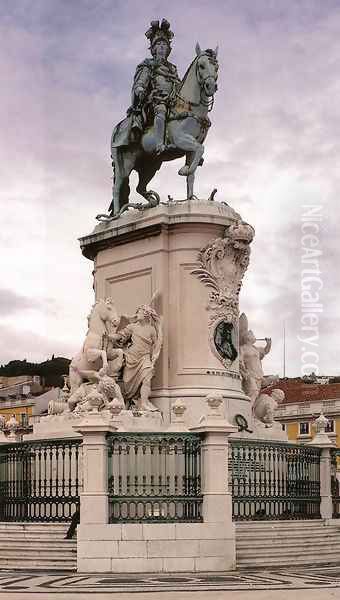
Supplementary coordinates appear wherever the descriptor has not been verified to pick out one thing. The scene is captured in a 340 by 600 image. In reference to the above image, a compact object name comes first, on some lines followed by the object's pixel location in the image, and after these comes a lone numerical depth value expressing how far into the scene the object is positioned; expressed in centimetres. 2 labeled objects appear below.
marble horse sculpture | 2055
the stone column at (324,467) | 1986
